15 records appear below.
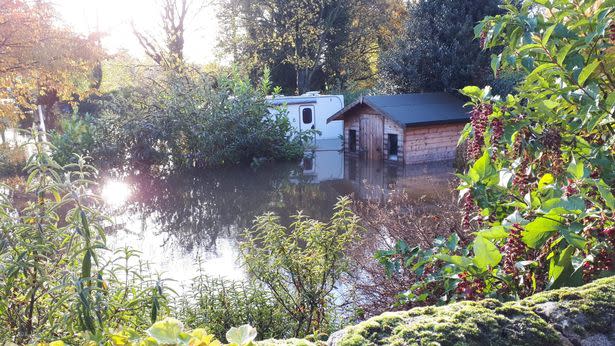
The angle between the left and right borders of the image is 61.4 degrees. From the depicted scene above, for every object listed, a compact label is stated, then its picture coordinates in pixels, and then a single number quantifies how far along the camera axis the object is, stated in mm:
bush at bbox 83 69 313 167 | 17828
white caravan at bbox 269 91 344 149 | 22453
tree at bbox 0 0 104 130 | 11523
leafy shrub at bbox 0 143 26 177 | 16633
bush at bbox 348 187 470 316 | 4566
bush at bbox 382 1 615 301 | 1891
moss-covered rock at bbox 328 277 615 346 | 1264
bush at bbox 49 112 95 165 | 16875
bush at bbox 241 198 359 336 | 4488
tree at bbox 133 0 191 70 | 29672
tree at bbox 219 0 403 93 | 30828
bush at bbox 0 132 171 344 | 2033
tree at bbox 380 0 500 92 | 20578
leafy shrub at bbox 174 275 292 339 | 4266
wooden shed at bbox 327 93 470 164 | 17812
